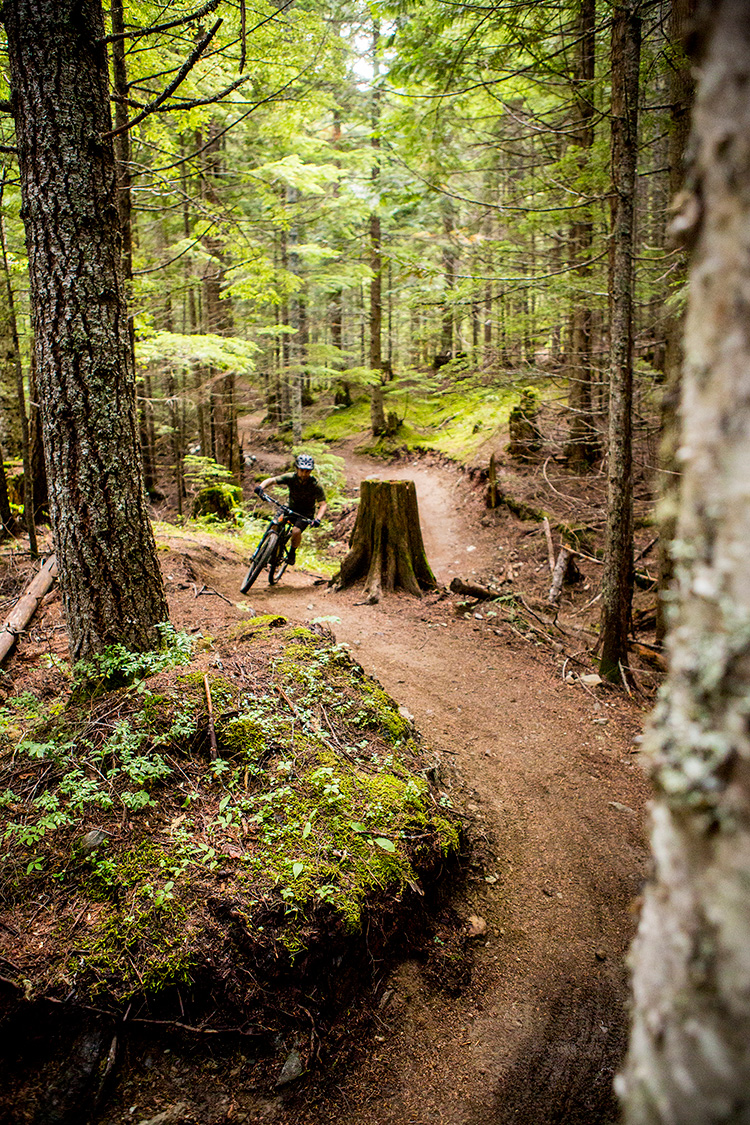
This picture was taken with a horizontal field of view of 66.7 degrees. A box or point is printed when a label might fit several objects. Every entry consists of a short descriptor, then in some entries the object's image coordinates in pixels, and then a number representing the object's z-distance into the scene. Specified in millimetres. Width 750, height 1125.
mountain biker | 9016
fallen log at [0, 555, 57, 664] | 5477
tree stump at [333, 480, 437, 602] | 9258
